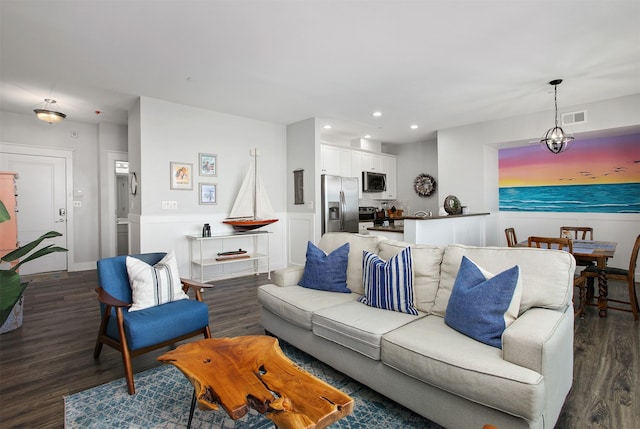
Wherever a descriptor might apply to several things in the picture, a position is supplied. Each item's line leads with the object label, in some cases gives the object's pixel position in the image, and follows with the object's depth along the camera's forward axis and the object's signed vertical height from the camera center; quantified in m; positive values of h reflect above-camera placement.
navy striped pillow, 2.25 -0.52
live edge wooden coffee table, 1.23 -0.75
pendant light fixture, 4.19 +0.93
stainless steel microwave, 7.05 +0.67
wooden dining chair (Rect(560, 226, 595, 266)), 3.52 -0.42
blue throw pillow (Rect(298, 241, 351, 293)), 2.79 -0.51
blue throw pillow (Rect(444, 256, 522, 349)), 1.71 -0.52
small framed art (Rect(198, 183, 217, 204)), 5.12 +0.32
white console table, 4.96 -0.64
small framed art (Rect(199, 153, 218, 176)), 5.10 +0.78
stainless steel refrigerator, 5.70 +0.16
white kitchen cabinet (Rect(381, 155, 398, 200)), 7.67 +0.89
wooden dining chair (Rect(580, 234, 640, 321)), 3.26 -0.69
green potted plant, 1.20 -0.28
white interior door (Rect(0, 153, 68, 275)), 5.46 +0.25
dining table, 3.29 -0.49
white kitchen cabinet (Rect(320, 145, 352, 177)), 6.13 +1.02
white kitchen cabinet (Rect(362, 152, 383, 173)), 7.05 +1.12
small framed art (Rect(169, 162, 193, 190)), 4.80 +0.58
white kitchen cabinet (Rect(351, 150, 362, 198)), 6.75 +0.99
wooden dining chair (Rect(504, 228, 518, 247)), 4.13 -0.35
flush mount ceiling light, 4.49 +1.41
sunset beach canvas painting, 5.05 +0.56
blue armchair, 2.16 -0.76
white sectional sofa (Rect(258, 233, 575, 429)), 1.44 -0.71
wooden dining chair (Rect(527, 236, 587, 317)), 3.22 -0.73
